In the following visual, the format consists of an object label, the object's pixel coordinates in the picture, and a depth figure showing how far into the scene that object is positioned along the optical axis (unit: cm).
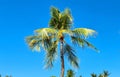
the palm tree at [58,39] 1403
